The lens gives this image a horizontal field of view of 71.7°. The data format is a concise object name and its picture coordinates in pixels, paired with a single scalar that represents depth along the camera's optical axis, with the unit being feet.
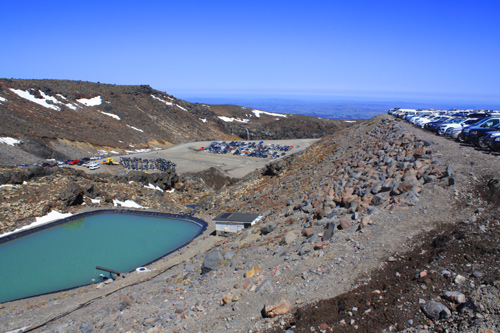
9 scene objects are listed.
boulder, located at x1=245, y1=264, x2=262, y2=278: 32.45
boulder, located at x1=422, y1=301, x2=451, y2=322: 20.53
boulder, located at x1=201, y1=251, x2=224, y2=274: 38.60
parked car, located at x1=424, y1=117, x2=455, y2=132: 81.15
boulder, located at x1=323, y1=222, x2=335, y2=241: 34.83
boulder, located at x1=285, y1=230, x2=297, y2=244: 38.14
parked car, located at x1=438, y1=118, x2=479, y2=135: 75.33
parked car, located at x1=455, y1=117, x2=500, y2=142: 62.41
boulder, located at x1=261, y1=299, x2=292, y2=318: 24.72
